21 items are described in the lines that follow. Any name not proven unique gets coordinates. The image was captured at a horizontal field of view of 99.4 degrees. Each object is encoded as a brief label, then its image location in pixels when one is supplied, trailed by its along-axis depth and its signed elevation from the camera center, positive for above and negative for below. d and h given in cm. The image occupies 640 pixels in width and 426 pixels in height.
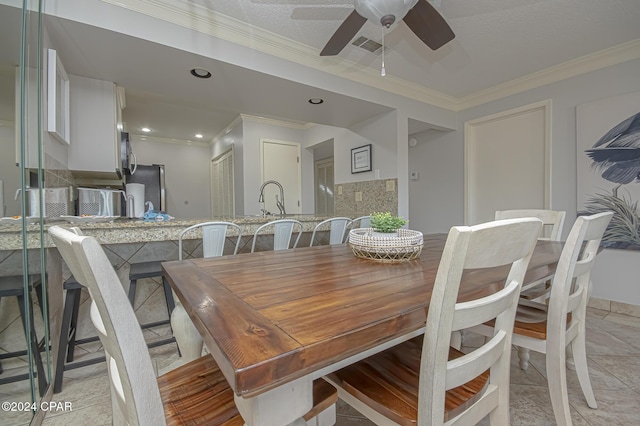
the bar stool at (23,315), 128 -49
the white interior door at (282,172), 470 +68
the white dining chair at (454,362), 59 -41
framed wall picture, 356 +68
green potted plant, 130 -7
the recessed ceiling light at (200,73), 225 +117
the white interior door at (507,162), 308 +57
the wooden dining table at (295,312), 47 -24
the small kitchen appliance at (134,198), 262 +13
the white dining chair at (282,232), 201 -17
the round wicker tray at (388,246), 118 -17
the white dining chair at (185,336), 100 -47
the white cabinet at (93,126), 229 +75
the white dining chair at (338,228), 230 -16
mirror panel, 117 -4
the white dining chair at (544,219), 169 -9
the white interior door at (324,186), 643 +58
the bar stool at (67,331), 150 -68
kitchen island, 132 -28
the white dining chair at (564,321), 103 -51
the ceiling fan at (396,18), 142 +112
